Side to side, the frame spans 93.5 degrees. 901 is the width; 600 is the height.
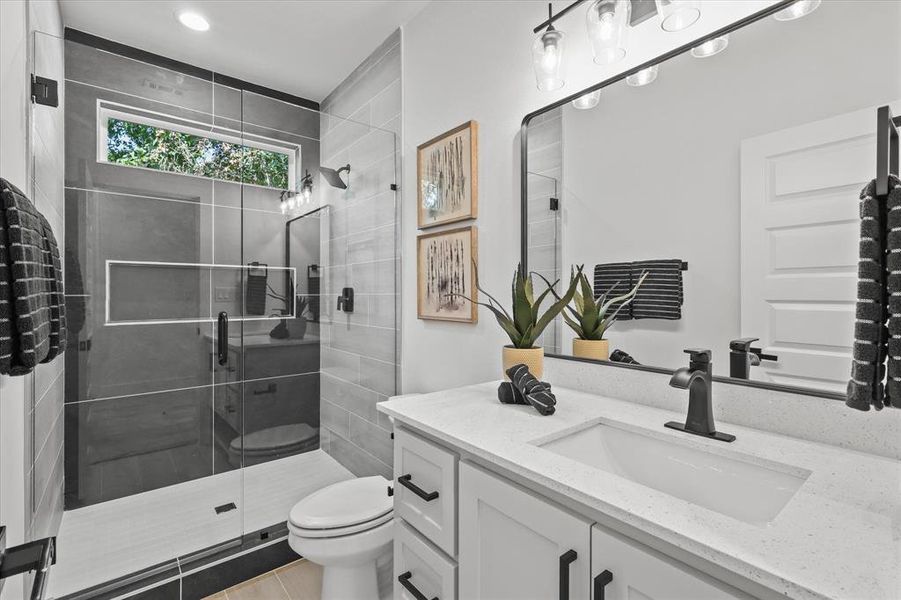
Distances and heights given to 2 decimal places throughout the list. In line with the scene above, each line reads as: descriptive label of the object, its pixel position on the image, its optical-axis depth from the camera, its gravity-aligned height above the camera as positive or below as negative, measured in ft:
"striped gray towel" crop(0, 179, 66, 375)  2.78 +0.07
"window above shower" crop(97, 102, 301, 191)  6.57 +2.49
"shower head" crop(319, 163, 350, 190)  7.95 +2.28
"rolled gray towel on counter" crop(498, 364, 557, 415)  3.69 -0.85
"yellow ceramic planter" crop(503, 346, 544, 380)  4.41 -0.65
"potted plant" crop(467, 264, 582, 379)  4.42 -0.30
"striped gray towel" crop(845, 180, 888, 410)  2.00 -0.10
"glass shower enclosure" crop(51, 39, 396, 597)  6.43 -0.07
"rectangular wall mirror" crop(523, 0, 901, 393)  2.90 +0.86
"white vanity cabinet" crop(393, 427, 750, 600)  2.05 -1.51
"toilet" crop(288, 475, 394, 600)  5.08 -2.94
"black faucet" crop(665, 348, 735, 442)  3.10 -0.73
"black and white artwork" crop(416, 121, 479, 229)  5.96 +1.82
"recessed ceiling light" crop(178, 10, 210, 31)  7.18 +4.79
